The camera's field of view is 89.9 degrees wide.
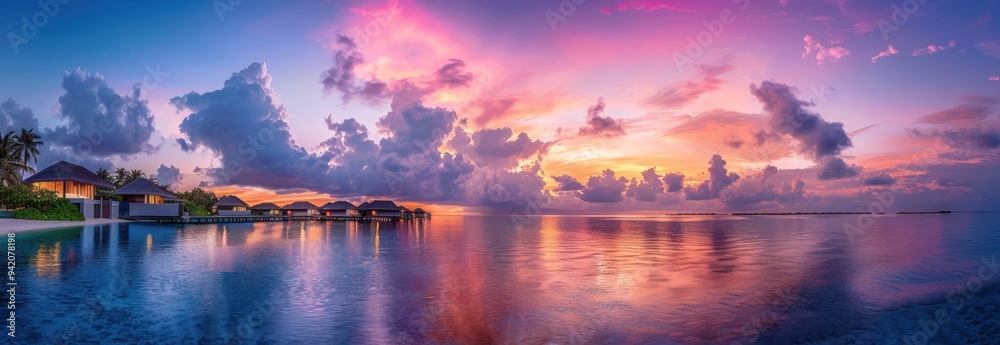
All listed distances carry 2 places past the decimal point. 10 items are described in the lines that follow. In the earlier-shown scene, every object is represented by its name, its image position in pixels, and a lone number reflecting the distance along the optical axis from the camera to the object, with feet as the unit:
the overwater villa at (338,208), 342.44
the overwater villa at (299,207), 350.33
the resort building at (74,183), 194.59
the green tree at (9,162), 203.41
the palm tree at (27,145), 218.59
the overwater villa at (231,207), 309.01
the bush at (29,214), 175.01
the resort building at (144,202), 231.50
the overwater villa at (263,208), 358.49
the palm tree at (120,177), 306.74
